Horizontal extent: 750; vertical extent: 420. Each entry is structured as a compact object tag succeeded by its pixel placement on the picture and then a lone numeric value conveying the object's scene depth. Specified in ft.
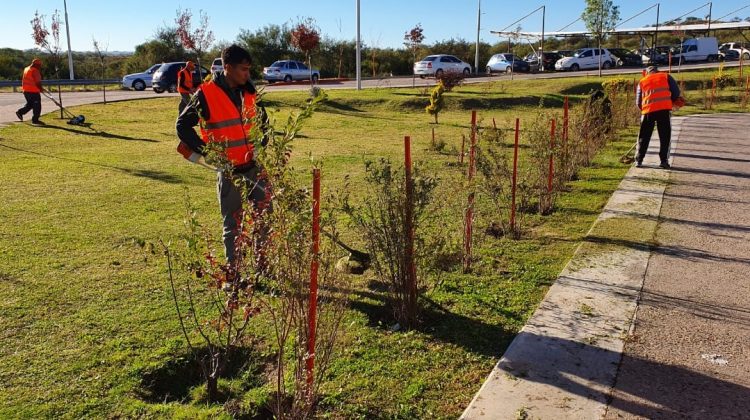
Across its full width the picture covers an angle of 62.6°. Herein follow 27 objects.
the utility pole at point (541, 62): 136.96
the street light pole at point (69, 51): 108.73
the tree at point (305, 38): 91.71
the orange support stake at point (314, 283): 8.96
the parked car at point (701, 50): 139.03
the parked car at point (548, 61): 138.10
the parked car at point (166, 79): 86.63
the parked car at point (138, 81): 97.55
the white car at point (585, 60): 128.57
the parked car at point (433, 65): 114.11
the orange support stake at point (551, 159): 22.70
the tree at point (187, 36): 62.34
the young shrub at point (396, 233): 13.34
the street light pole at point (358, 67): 84.58
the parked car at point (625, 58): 135.50
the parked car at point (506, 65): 129.80
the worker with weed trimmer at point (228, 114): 13.58
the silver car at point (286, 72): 113.09
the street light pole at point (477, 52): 138.00
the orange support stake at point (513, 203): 19.91
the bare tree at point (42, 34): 66.92
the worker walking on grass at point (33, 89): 49.52
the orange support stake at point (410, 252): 13.10
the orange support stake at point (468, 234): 16.78
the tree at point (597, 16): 140.05
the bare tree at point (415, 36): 94.38
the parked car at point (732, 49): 141.21
